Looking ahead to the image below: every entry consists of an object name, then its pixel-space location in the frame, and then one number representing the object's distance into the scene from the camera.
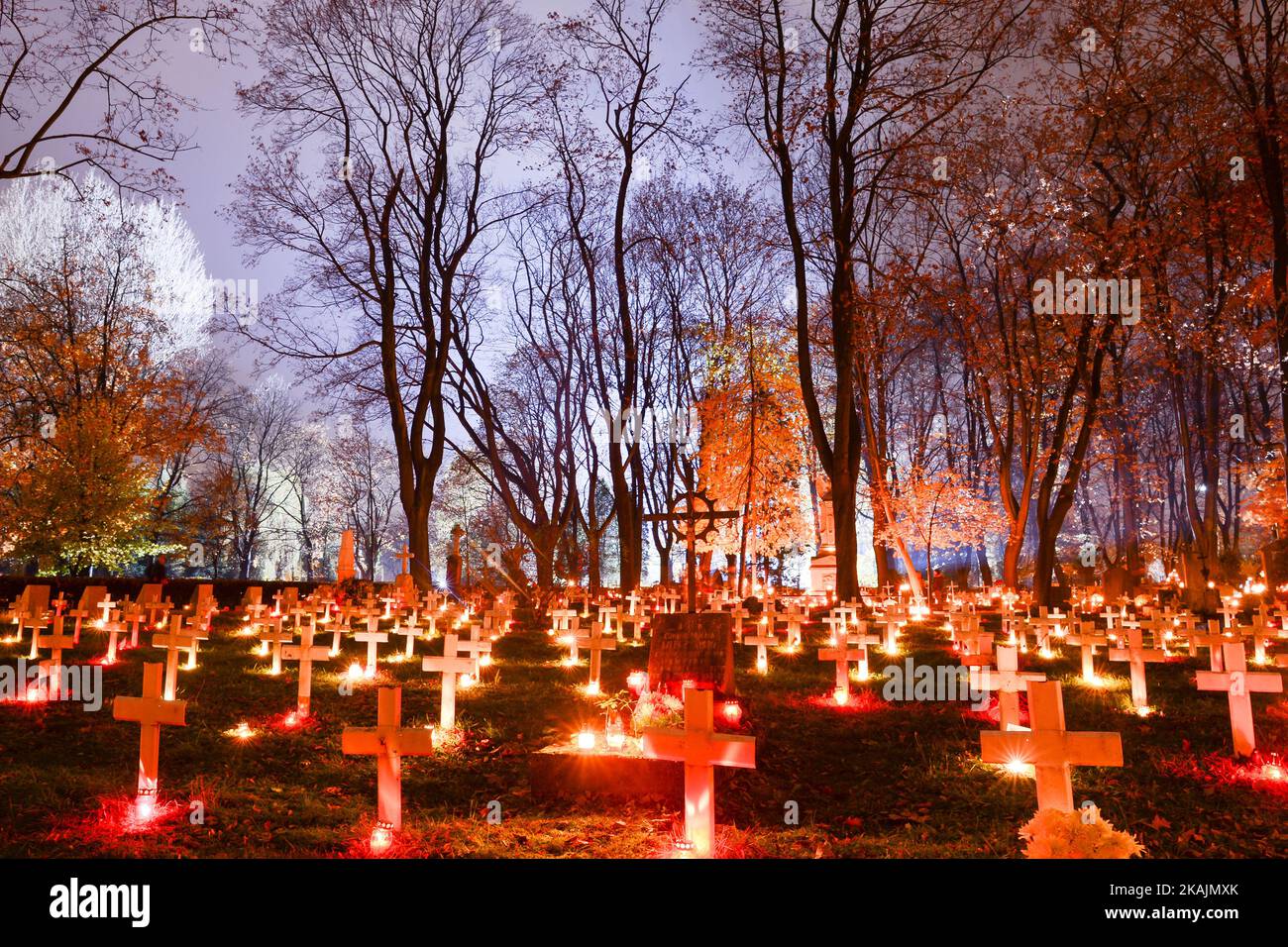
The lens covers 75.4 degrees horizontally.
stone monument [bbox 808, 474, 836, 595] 23.47
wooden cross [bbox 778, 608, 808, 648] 13.29
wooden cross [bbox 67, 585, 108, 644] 13.30
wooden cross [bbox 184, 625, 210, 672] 9.26
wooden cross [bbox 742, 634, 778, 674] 11.49
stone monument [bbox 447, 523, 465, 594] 23.28
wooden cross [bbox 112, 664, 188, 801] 5.43
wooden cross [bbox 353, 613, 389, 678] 10.59
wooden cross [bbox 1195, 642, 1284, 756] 6.66
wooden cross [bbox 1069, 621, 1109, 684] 9.84
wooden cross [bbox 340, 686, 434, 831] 4.90
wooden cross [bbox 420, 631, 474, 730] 8.09
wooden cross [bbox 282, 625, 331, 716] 8.32
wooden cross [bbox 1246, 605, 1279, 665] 10.54
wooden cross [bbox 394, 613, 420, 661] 12.77
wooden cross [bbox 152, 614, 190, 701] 8.52
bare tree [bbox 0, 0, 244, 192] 10.58
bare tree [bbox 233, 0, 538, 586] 22.64
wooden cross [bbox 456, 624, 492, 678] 9.20
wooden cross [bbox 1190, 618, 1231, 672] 8.31
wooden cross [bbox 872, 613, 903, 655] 12.66
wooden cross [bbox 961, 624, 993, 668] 8.80
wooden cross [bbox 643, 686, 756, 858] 4.41
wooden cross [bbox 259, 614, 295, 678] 10.03
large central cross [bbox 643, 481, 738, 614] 11.18
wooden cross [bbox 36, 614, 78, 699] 8.73
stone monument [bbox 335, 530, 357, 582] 21.48
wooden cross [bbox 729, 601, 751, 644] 13.36
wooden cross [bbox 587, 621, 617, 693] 10.42
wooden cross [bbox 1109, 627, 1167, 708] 8.34
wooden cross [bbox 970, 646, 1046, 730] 6.91
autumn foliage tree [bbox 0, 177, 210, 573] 21.33
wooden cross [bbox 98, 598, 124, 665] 10.27
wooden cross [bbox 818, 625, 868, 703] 9.41
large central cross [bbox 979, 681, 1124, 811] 4.28
